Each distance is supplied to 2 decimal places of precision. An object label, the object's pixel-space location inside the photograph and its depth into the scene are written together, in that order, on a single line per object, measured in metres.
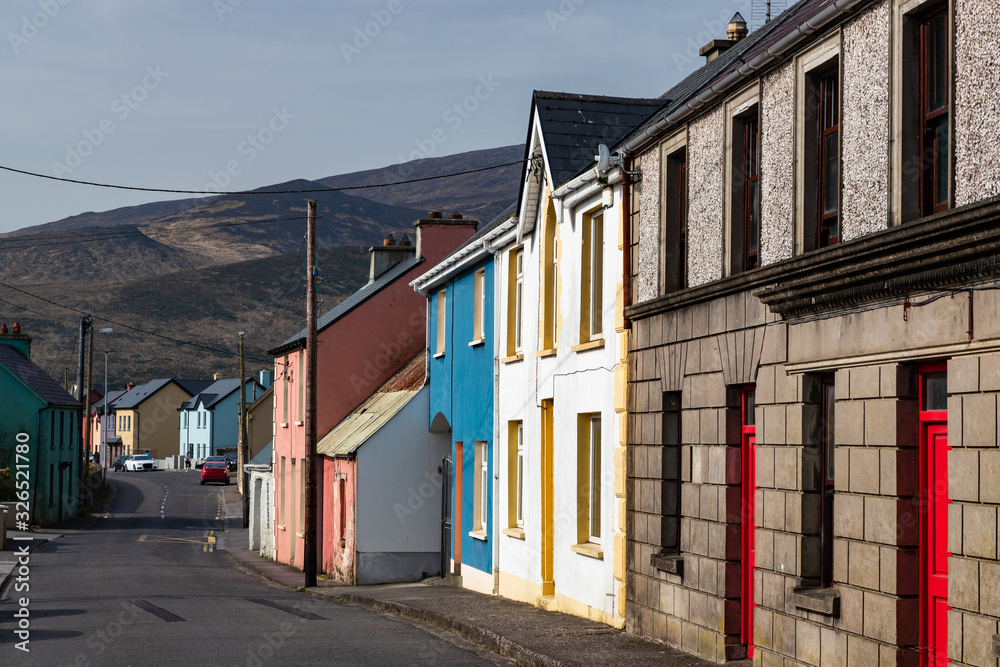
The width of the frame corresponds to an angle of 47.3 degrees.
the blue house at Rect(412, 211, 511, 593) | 19.98
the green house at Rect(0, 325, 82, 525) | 45.19
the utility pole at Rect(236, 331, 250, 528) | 48.38
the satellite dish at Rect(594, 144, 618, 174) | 13.27
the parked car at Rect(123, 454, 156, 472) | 104.88
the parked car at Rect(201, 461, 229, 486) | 77.31
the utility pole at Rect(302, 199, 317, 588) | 22.52
